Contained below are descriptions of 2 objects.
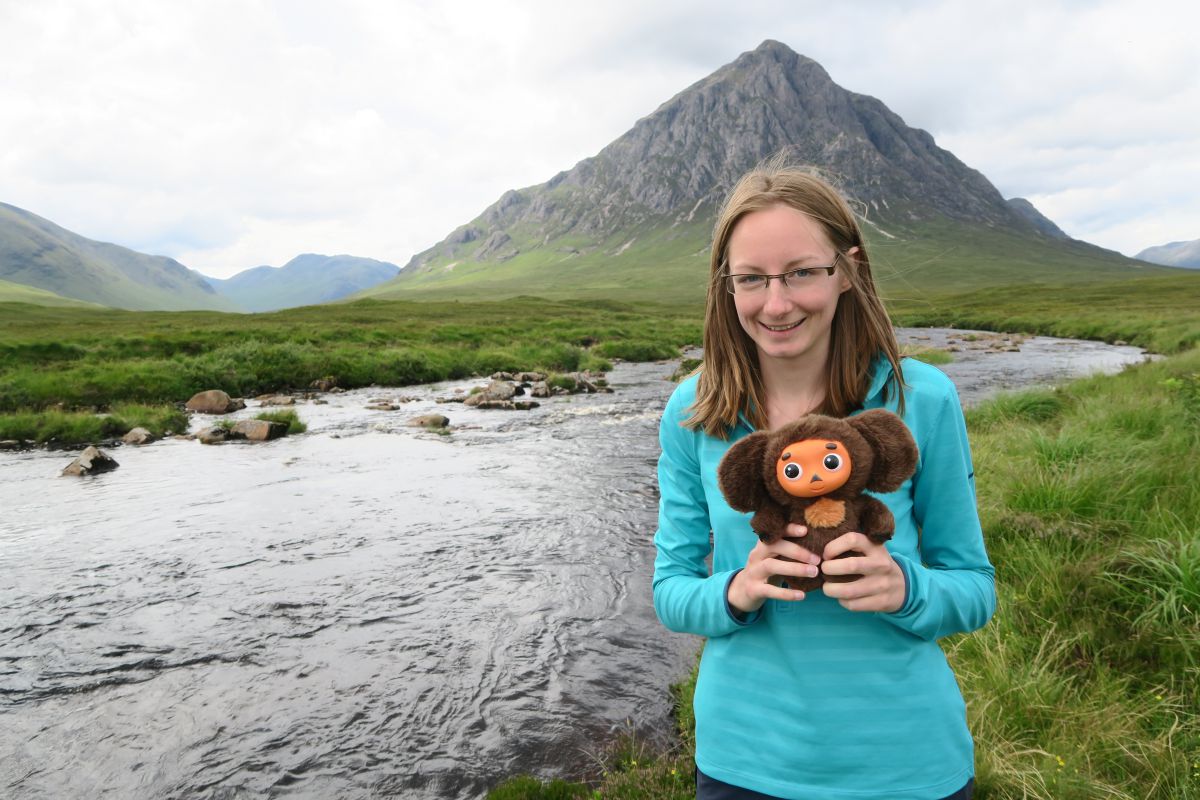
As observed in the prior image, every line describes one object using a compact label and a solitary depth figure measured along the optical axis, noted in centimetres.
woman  198
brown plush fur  186
